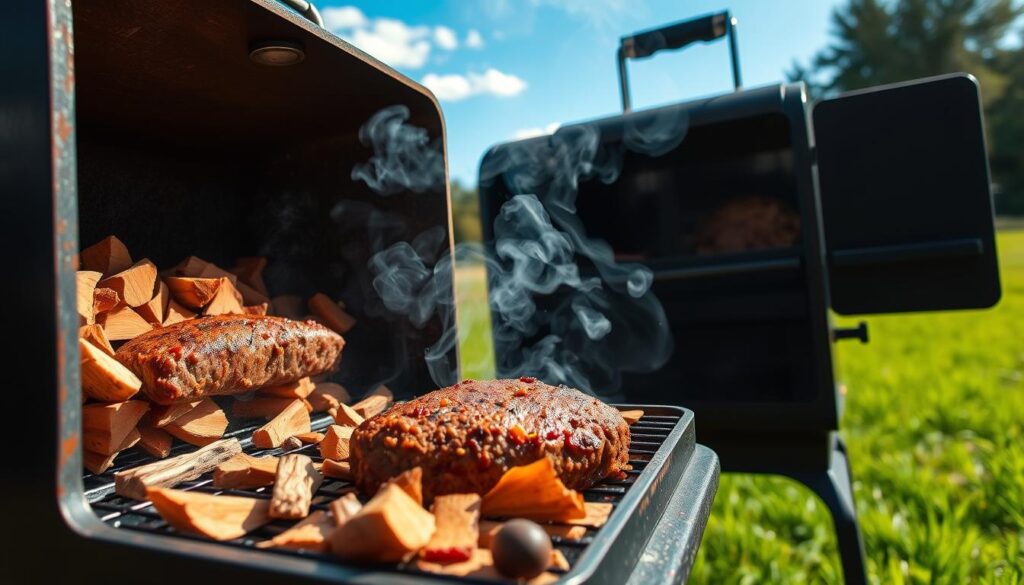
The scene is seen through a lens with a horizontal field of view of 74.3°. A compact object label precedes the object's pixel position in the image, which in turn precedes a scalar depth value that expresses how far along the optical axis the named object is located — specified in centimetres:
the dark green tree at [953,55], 3238
